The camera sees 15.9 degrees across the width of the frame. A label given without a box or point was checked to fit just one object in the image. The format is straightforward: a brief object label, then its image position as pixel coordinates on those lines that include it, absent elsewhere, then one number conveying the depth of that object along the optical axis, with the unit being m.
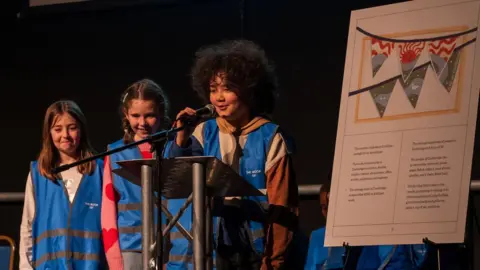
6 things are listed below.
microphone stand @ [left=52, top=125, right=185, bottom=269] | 6.15
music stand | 6.15
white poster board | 6.27
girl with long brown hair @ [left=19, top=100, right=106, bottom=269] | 8.36
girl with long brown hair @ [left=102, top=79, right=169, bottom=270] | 7.99
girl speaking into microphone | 6.96
